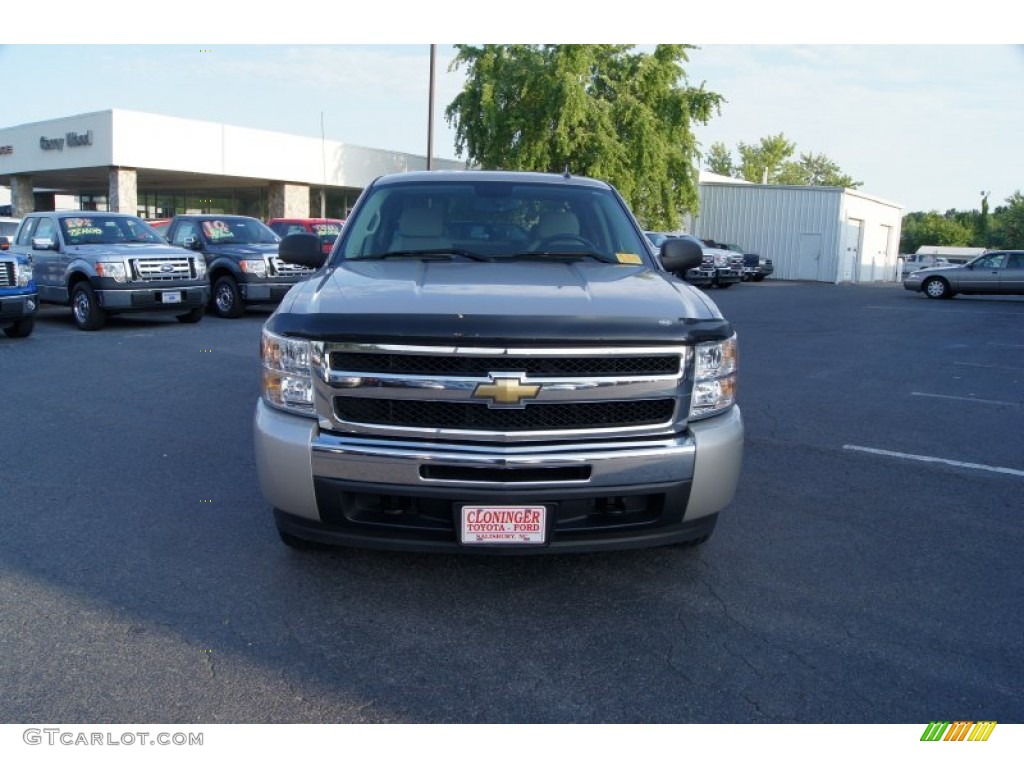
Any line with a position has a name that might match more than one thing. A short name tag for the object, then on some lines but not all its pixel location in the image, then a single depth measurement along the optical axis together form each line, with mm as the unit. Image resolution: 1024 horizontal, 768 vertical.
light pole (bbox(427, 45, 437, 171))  26344
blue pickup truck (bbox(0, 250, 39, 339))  11438
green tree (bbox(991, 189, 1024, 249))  85875
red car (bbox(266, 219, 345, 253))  20031
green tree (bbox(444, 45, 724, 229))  33812
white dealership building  33719
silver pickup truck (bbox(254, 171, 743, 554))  3387
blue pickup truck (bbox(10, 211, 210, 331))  13203
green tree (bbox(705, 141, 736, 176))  98000
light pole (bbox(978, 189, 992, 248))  110875
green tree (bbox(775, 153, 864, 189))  104375
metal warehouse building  39969
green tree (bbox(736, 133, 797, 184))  87562
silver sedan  26750
